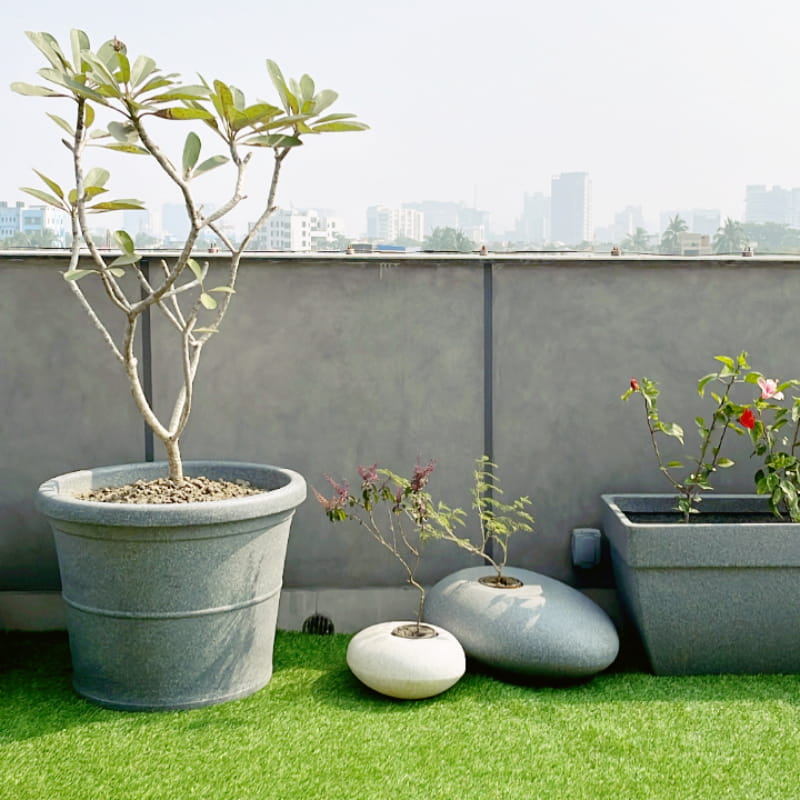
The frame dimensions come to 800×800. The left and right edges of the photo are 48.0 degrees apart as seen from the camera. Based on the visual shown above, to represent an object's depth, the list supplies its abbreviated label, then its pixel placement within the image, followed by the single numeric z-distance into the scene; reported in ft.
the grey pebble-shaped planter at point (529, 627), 8.29
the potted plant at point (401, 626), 7.84
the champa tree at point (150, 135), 7.00
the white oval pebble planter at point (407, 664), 7.81
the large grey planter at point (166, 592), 7.44
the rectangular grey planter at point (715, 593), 8.36
